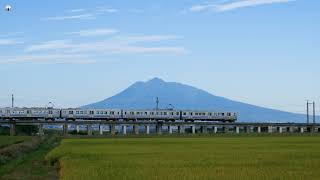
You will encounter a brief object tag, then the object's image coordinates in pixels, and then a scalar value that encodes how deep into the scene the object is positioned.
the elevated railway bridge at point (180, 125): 110.81
